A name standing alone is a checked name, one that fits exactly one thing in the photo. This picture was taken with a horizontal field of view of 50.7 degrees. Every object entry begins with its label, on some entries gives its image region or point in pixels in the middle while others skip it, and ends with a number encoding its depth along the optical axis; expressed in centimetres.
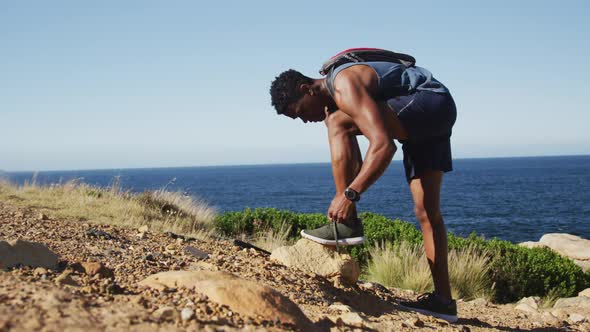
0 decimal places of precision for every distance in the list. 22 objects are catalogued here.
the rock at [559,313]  569
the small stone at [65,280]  314
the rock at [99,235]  561
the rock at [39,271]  336
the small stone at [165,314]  263
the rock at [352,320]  335
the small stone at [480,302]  644
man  385
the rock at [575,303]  692
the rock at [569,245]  1553
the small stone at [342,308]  386
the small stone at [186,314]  265
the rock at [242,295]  299
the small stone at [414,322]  401
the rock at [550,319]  525
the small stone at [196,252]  490
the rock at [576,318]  551
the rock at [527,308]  584
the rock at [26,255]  363
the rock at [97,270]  359
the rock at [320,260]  481
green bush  913
